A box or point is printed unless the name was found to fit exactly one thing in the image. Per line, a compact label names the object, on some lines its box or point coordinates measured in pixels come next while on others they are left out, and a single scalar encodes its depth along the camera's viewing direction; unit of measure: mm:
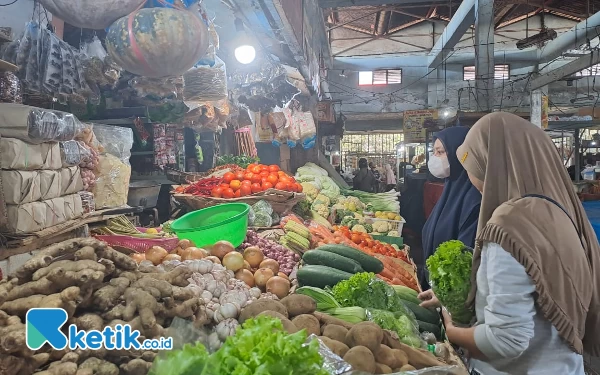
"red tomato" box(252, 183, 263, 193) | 4961
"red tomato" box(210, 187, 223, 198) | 4832
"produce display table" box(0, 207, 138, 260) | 2934
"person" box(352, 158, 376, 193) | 12781
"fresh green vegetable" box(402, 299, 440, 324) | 3023
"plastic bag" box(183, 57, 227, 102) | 5102
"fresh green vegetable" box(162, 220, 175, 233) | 4126
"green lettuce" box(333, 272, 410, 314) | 2688
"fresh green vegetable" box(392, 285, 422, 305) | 3189
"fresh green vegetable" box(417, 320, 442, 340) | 2918
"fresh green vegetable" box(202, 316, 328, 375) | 1192
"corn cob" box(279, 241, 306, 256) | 3916
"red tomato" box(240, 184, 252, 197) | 4895
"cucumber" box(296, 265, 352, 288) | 2980
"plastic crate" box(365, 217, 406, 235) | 7254
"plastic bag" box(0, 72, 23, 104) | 3105
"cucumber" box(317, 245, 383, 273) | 3598
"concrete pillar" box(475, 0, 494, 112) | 10078
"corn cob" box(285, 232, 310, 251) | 3954
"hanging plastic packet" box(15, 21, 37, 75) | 3375
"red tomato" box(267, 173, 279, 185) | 5075
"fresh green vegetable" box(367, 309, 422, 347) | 2369
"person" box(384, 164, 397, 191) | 18453
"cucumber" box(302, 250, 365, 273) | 3305
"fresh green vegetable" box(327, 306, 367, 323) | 2354
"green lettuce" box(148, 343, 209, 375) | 1185
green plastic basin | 3283
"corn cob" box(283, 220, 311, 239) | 4238
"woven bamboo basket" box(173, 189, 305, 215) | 4664
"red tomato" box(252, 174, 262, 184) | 5118
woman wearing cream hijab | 1830
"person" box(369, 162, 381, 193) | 18788
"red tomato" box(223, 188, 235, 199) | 4828
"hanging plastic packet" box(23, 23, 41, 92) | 3396
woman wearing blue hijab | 3335
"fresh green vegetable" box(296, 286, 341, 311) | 2535
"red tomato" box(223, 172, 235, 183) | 5194
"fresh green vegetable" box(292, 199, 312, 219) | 5723
